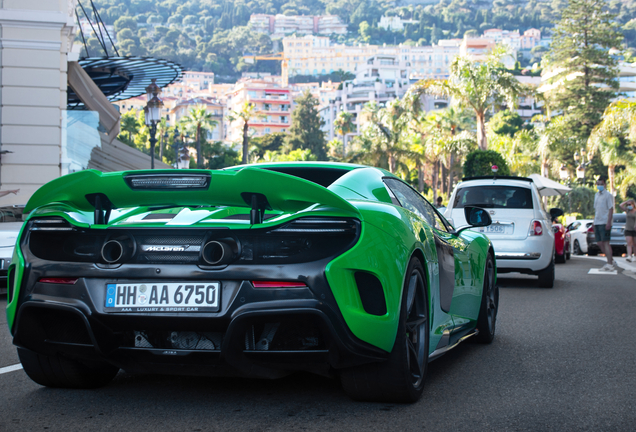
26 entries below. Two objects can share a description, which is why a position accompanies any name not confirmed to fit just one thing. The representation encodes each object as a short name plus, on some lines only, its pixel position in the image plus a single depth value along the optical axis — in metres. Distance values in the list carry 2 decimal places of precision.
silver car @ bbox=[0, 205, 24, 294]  9.42
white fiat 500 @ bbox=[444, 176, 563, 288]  11.23
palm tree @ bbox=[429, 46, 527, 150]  37.62
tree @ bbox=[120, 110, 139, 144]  87.80
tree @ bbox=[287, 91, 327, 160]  118.50
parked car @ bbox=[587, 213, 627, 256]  23.19
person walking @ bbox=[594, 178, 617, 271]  15.53
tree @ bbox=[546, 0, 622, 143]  67.44
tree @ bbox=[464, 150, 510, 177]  33.78
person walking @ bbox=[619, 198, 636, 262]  17.56
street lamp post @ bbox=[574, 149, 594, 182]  36.39
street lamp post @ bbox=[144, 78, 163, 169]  21.72
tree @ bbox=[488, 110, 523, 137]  110.44
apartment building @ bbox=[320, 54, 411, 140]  168.00
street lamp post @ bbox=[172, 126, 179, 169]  80.30
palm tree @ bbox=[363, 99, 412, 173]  65.69
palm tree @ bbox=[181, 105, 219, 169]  74.81
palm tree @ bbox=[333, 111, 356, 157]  102.19
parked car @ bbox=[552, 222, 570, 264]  17.67
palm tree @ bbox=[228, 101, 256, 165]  73.50
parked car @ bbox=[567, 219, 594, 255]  25.08
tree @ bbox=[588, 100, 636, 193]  38.44
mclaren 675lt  3.37
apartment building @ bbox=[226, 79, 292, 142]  182.38
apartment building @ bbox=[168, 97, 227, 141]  177.62
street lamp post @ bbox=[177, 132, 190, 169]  32.95
